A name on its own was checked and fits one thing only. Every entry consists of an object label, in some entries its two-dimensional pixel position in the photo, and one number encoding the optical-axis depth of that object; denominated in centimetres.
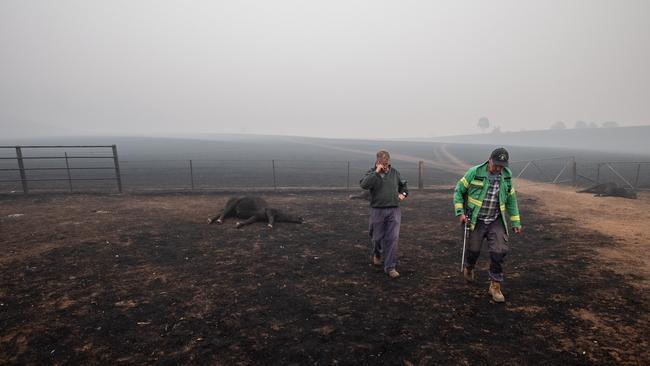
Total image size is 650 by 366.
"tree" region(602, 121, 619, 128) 19488
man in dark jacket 548
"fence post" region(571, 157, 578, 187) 1742
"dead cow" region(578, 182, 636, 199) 1365
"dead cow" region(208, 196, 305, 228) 917
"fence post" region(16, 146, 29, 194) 1232
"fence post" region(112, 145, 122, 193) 1320
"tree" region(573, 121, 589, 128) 19625
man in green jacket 471
